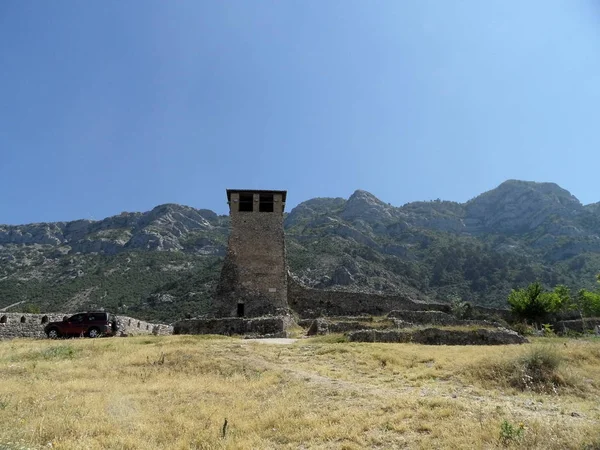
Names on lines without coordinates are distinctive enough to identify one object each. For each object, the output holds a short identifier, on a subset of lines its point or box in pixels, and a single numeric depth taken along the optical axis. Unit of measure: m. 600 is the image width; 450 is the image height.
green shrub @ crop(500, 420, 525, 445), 6.25
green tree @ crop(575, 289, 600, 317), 45.38
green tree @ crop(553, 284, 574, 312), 41.06
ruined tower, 27.88
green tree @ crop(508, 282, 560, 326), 34.03
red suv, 21.34
